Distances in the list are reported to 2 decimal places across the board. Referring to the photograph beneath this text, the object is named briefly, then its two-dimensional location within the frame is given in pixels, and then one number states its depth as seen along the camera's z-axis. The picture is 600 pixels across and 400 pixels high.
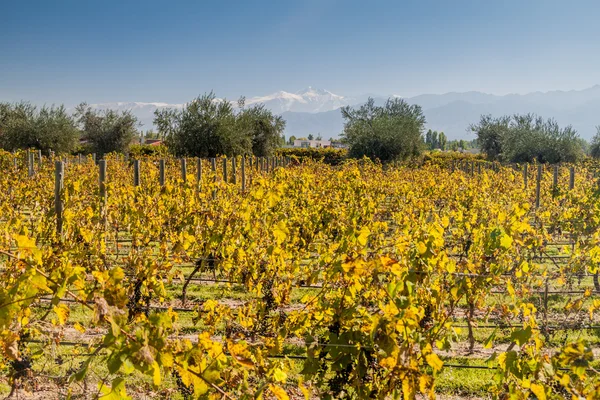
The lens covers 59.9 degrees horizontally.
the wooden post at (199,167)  12.03
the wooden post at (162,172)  11.44
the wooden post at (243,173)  14.28
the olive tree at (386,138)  31.67
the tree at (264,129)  33.66
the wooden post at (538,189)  13.59
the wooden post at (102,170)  8.94
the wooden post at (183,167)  12.15
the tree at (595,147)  36.28
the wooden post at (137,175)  11.01
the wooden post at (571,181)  13.07
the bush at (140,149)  35.52
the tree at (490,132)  38.47
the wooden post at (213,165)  15.39
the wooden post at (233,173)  14.56
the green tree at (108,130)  35.06
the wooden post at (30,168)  15.84
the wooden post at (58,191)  7.14
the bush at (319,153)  40.47
